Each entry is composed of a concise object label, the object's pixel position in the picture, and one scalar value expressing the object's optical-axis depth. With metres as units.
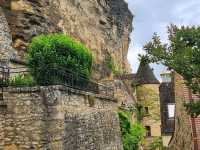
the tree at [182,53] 8.86
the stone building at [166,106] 16.43
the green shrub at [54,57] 7.91
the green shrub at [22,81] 7.68
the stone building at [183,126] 15.06
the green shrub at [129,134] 12.12
